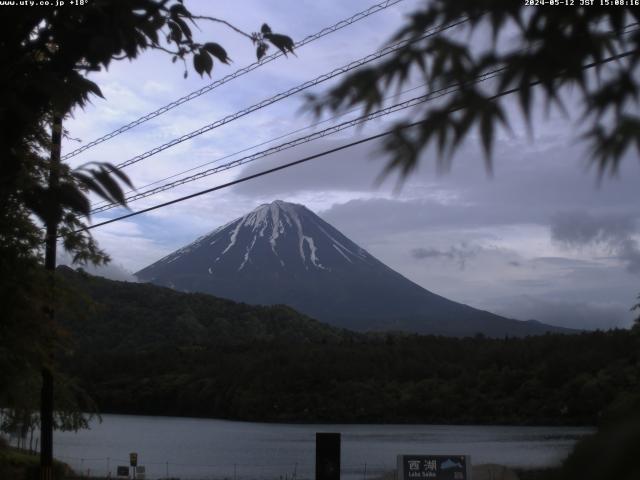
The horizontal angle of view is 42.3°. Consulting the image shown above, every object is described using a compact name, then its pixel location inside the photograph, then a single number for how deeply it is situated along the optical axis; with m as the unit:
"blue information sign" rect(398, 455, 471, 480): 15.97
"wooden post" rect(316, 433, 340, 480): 13.32
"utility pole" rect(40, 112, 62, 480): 11.68
